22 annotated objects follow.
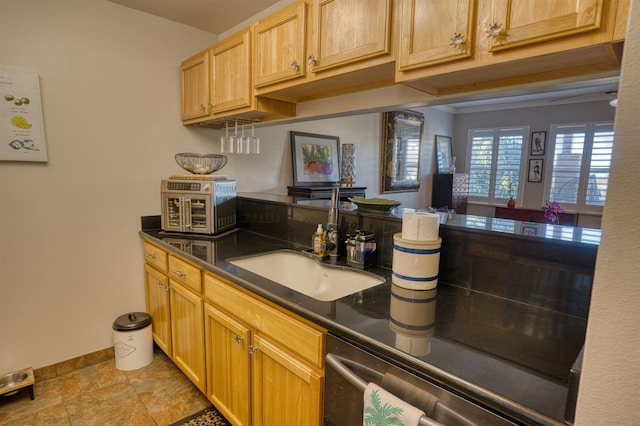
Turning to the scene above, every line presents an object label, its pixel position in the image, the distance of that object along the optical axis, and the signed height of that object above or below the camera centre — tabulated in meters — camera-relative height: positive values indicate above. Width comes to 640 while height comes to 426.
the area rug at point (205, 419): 1.85 -1.38
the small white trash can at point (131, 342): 2.30 -1.19
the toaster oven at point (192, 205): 2.30 -0.25
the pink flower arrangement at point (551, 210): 2.46 -0.28
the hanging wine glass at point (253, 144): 2.35 +0.17
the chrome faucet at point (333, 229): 1.75 -0.31
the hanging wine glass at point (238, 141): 2.37 +0.19
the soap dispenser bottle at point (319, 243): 1.79 -0.38
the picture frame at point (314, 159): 3.30 +0.10
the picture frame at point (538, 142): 5.40 +0.48
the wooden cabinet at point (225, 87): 1.91 +0.50
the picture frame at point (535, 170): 5.44 +0.04
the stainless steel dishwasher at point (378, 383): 0.76 -0.55
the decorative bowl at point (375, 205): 1.67 -0.17
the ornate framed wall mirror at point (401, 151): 4.49 +0.27
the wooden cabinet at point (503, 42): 0.85 +0.36
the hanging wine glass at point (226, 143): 2.39 +0.19
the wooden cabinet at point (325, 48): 1.28 +0.52
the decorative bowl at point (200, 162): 2.43 +0.04
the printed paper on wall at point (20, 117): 1.97 +0.28
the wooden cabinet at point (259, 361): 1.16 -0.76
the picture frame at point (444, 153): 5.88 +0.32
